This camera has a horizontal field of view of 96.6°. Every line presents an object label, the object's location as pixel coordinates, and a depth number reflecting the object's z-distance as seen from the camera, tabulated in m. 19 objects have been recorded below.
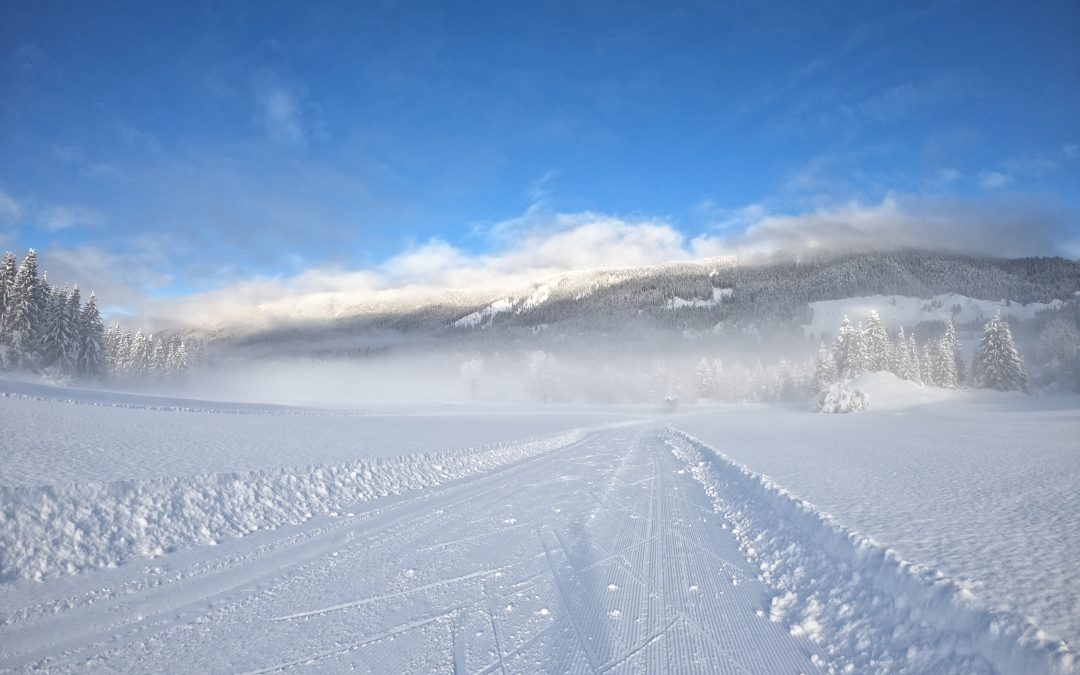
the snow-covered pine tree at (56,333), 46.28
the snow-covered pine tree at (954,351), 60.31
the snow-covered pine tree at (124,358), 70.38
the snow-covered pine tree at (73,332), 47.78
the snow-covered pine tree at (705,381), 112.31
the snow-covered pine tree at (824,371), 69.19
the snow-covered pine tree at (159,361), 76.50
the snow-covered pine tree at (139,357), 72.50
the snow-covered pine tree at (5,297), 42.00
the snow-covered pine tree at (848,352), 62.47
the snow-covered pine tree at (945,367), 59.66
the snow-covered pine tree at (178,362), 81.32
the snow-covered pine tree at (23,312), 42.47
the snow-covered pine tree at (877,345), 61.72
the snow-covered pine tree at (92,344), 52.16
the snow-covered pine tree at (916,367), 62.79
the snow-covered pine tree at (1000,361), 52.66
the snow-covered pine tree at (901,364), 61.84
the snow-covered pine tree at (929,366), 62.04
